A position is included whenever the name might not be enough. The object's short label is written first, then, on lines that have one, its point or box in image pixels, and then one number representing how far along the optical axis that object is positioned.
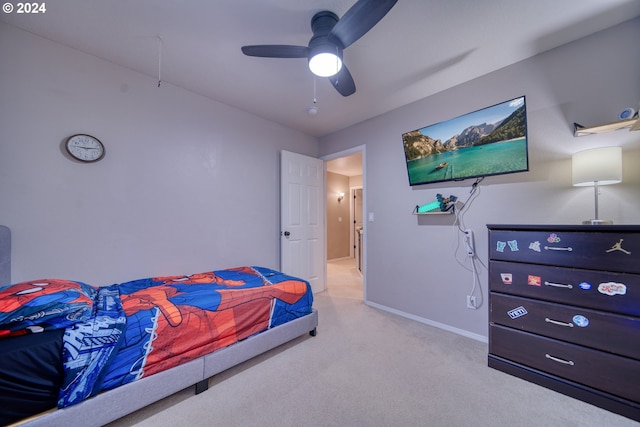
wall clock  2.03
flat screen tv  2.06
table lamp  1.58
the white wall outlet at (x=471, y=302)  2.37
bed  1.13
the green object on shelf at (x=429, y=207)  2.58
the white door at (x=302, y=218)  3.45
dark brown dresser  1.42
